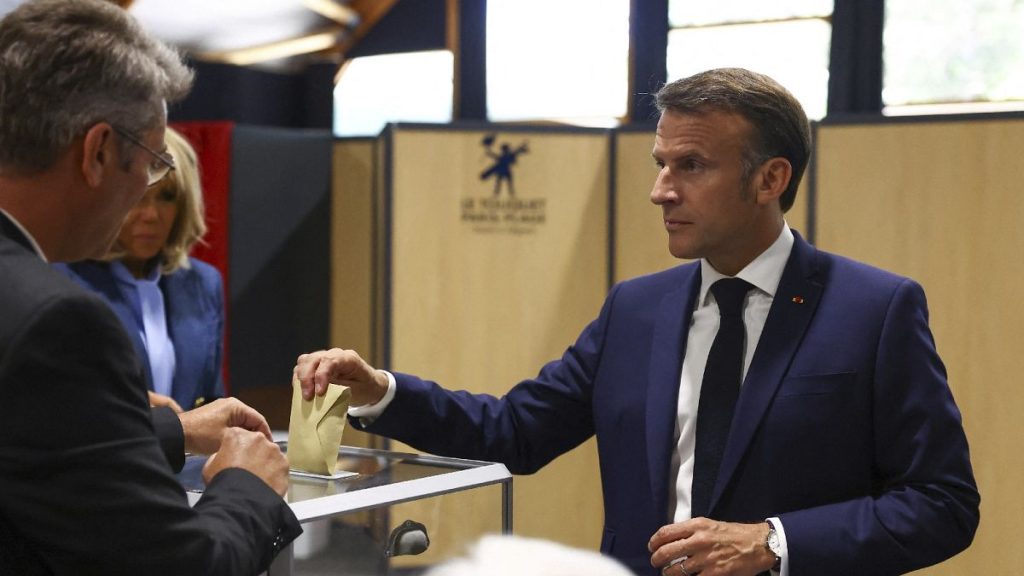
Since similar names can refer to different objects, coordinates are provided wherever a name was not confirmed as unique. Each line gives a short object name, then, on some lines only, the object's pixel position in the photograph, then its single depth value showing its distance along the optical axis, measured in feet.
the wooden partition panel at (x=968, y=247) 13.38
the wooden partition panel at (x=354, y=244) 16.71
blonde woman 9.34
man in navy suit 5.97
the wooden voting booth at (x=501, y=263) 15.25
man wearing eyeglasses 3.60
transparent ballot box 4.75
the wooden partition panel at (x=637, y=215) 15.17
